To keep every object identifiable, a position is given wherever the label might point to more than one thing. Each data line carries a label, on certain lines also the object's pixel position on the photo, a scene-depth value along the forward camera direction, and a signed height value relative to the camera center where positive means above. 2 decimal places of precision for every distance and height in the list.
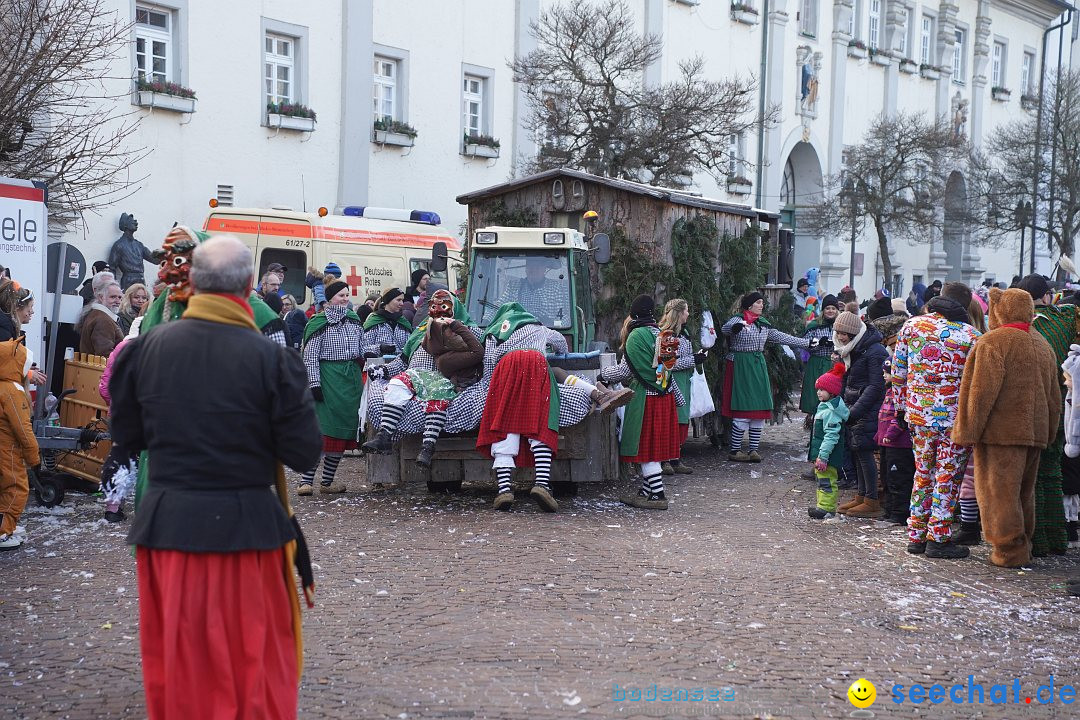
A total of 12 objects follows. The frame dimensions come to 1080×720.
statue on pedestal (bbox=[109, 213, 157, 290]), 18.17 +0.26
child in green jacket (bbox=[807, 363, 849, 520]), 9.88 -1.15
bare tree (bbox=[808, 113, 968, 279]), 32.50 +2.81
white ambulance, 17.50 +0.52
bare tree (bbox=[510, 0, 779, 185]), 22.33 +3.13
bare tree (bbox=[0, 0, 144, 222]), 12.12 +1.86
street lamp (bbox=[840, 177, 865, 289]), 32.50 +2.38
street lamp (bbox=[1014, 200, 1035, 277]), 36.94 +2.33
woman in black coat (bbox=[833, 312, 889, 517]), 10.01 -0.71
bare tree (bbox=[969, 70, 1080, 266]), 36.62 +3.42
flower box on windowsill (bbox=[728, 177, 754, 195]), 32.75 +2.62
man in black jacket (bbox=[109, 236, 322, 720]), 4.29 -0.74
